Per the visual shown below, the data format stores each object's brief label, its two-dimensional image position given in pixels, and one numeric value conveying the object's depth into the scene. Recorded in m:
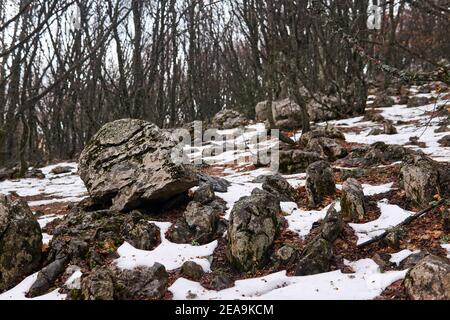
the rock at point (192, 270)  4.72
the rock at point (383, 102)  15.38
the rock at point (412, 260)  4.20
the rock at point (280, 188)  6.62
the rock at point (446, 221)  4.76
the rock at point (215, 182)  7.30
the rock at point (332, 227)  4.94
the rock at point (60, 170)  13.54
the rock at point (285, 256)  4.78
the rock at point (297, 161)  8.66
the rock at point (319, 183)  6.35
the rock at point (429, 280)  3.46
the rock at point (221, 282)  4.46
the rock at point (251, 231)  4.88
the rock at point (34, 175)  13.03
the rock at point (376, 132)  10.83
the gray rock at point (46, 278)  4.62
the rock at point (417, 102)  14.25
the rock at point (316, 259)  4.46
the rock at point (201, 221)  5.55
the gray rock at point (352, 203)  5.56
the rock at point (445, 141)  8.41
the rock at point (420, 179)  5.55
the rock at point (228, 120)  17.59
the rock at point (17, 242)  4.90
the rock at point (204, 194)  6.54
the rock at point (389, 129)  10.62
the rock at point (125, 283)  4.14
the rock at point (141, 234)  5.38
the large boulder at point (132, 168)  6.25
